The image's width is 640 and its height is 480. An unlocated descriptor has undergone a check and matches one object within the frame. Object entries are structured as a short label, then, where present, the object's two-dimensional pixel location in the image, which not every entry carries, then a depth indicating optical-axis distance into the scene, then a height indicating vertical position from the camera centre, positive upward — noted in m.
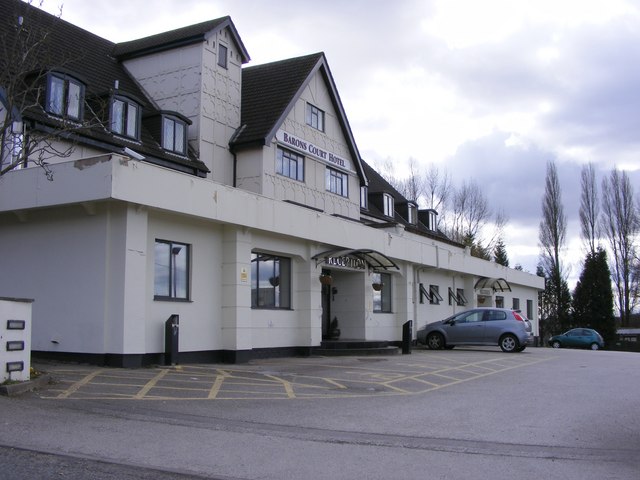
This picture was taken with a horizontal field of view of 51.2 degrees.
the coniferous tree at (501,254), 70.18 +6.12
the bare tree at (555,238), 60.44 +6.66
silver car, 25.52 -0.68
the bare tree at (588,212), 62.56 +9.35
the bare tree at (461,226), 60.28 +8.16
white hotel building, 15.23 +2.50
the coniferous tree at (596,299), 57.03 +1.10
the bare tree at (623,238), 61.59 +6.81
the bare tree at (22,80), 11.60 +4.77
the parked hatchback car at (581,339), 43.00 -1.78
